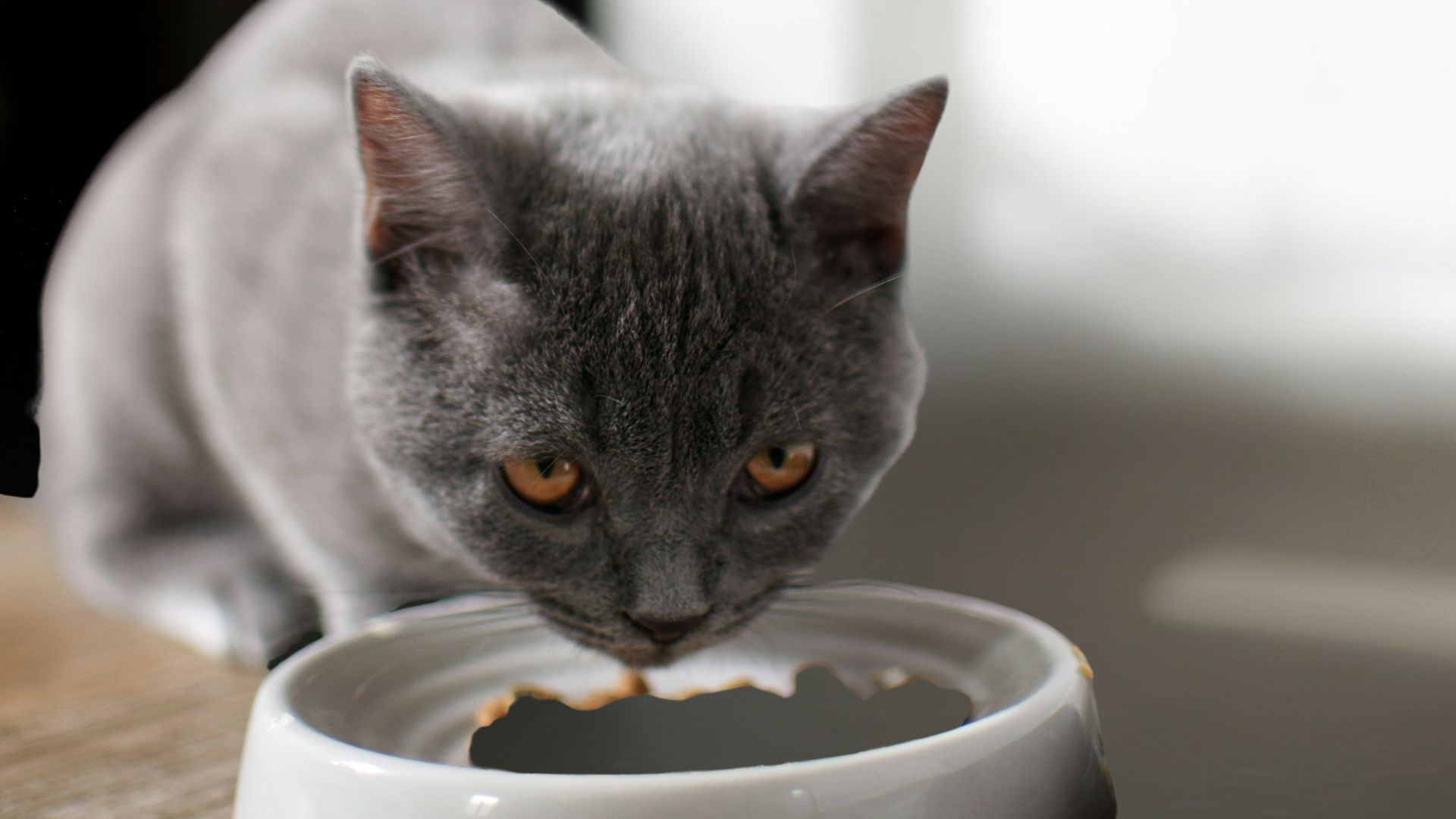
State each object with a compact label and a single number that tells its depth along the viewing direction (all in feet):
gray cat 1.88
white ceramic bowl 1.08
